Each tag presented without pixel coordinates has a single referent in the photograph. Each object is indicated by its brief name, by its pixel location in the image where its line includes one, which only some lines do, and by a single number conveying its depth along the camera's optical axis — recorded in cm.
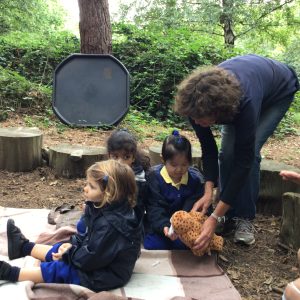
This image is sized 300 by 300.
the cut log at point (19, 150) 420
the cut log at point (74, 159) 404
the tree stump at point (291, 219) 264
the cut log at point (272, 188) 321
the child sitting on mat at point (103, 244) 207
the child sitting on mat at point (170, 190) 265
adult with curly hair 209
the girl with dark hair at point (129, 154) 268
